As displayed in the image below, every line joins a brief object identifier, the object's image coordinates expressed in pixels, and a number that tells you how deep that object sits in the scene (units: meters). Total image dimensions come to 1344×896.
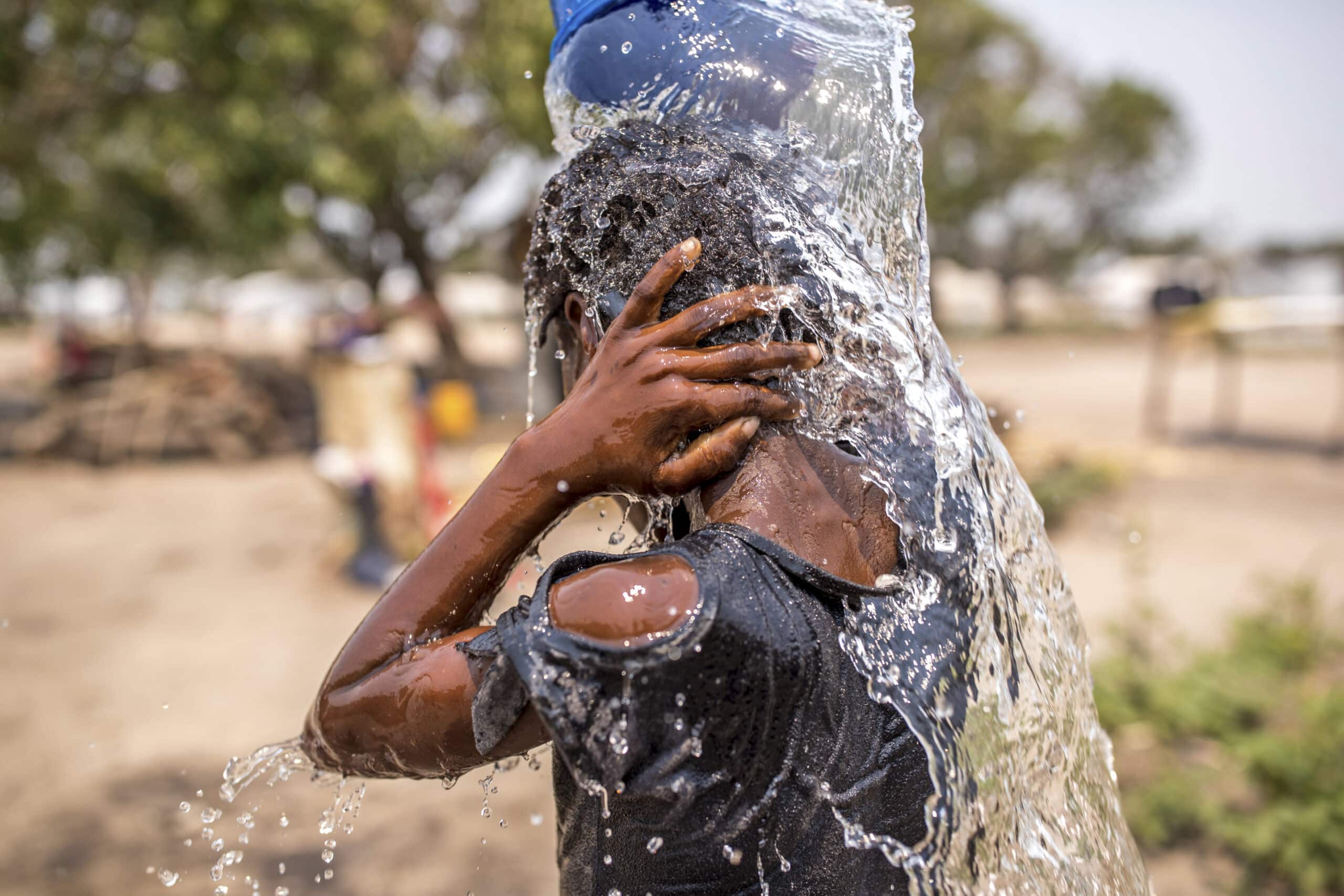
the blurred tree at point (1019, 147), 24.30
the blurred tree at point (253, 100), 9.64
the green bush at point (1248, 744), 3.23
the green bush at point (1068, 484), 7.76
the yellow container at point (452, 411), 12.48
